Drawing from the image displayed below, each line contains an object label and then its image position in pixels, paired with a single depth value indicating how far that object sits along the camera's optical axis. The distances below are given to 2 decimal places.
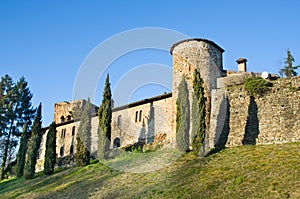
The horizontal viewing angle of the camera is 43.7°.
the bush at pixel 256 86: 28.16
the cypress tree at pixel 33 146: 34.97
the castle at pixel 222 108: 26.78
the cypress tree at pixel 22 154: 38.44
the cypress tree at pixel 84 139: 32.91
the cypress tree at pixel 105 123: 32.09
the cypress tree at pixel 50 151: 34.12
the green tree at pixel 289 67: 45.89
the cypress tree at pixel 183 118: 27.11
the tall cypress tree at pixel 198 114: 25.90
